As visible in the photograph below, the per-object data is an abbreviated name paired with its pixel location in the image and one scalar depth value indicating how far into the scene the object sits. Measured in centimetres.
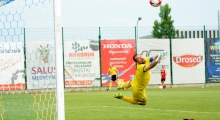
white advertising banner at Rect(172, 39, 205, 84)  3612
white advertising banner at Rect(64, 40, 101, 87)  3391
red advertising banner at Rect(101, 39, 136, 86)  3481
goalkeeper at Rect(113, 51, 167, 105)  1413
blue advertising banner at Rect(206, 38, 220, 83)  3678
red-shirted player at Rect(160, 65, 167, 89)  3453
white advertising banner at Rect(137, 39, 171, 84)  3550
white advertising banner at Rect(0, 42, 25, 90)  2592
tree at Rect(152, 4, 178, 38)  6962
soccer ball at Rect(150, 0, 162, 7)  2034
